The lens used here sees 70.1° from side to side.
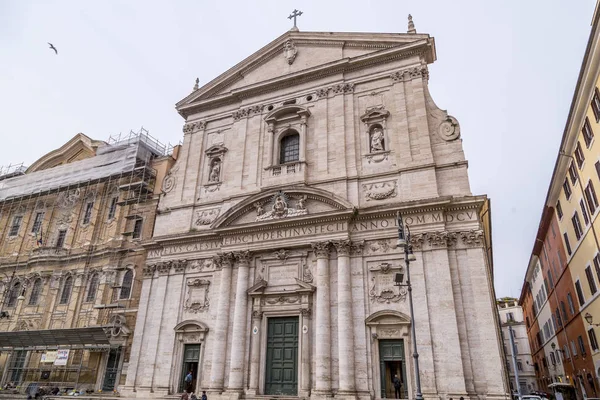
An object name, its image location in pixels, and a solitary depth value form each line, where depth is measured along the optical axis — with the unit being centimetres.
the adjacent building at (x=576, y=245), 1852
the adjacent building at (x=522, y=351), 5191
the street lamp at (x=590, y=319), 1902
